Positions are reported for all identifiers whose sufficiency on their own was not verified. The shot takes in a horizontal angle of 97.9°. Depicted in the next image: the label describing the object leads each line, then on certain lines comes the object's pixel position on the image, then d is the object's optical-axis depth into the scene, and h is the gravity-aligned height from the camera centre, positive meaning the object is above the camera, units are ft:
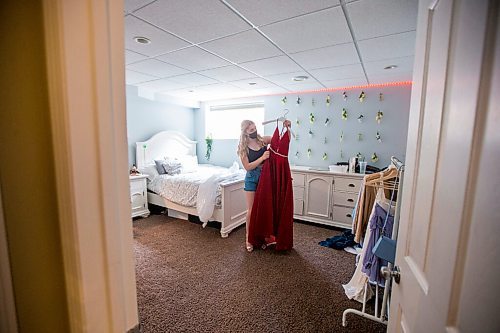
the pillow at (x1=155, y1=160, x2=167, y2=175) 13.33 -1.60
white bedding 10.59 -2.26
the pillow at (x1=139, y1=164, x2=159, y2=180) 13.16 -1.78
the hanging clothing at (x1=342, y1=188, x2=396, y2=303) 5.44 -3.65
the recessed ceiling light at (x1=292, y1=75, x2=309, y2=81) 10.11 +3.15
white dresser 10.93 -2.68
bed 10.16 -2.19
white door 1.28 -0.22
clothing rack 4.39 -3.64
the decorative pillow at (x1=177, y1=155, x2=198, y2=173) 14.20 -1.46
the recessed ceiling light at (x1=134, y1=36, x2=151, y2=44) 6.48 +3.07
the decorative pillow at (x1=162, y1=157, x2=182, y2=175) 13.21 -1.52
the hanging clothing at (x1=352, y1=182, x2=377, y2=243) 6.51 -1.86
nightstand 11.83 -3.02
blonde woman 8.39 -0.43
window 15.64 +1.90
